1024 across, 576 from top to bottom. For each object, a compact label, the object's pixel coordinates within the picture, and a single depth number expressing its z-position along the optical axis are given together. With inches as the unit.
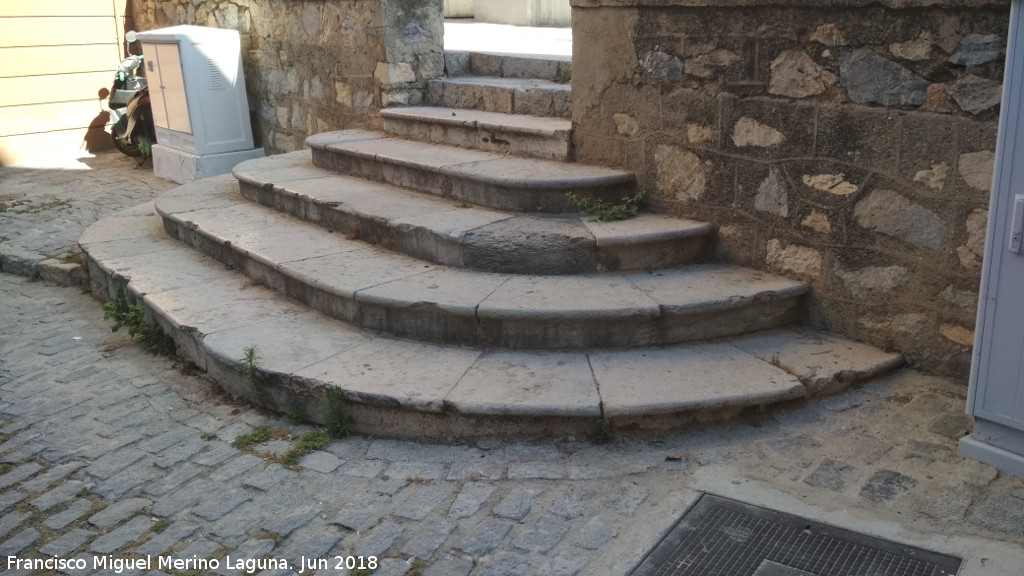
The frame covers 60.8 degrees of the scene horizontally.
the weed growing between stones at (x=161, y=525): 110.3
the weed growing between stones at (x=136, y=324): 166.7
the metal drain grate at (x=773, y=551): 97.2
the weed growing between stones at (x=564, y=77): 213.2
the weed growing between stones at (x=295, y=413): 134.7
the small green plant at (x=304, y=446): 124.4
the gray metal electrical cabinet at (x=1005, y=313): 100.2
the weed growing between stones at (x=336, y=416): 129.5
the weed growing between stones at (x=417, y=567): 100.0
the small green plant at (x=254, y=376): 137.7
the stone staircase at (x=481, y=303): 127.6
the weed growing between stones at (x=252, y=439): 129.6
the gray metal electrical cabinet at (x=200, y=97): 290.2
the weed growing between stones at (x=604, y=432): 123.1
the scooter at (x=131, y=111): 334.0
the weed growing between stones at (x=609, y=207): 163.2
